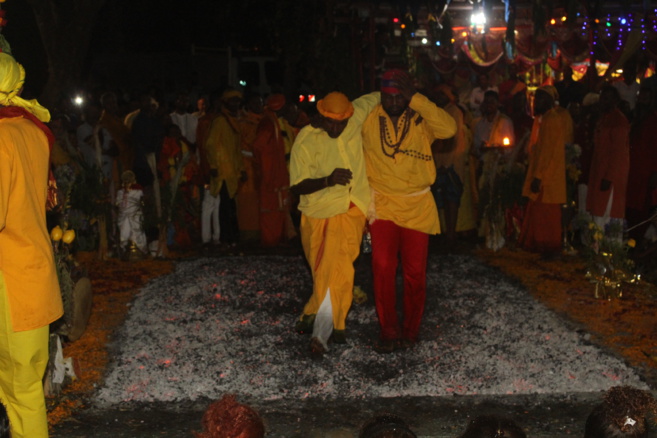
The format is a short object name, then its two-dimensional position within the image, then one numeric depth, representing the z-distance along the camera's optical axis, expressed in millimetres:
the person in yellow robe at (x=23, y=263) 3814
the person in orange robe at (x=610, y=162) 9000
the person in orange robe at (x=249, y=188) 11539
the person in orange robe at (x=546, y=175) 9711
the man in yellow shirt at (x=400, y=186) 6270
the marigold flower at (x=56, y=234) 5824
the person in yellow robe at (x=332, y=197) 6258
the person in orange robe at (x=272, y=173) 10891
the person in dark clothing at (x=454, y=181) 11078
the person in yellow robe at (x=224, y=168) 11367
